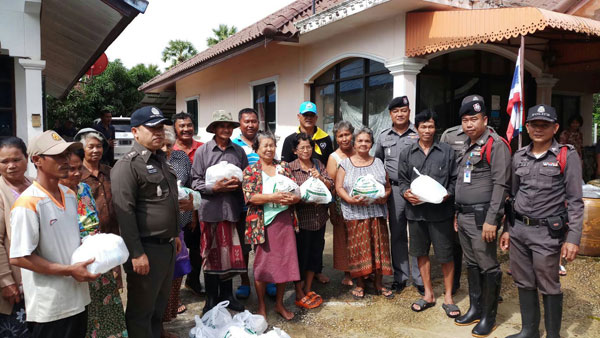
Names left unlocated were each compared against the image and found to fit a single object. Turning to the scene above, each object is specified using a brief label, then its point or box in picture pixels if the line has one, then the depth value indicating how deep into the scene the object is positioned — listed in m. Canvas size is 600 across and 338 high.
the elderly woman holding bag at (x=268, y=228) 3.62
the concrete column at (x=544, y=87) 8.23
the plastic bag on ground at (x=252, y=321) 3.22
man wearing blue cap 4.49
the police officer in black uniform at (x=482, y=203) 3.33
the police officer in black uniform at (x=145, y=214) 2.59
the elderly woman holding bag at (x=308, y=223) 3.95
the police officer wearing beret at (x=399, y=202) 4.27
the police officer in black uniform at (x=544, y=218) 3.01
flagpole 4.62
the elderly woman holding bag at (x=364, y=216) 4.07
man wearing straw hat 3.71
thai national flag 4.61
